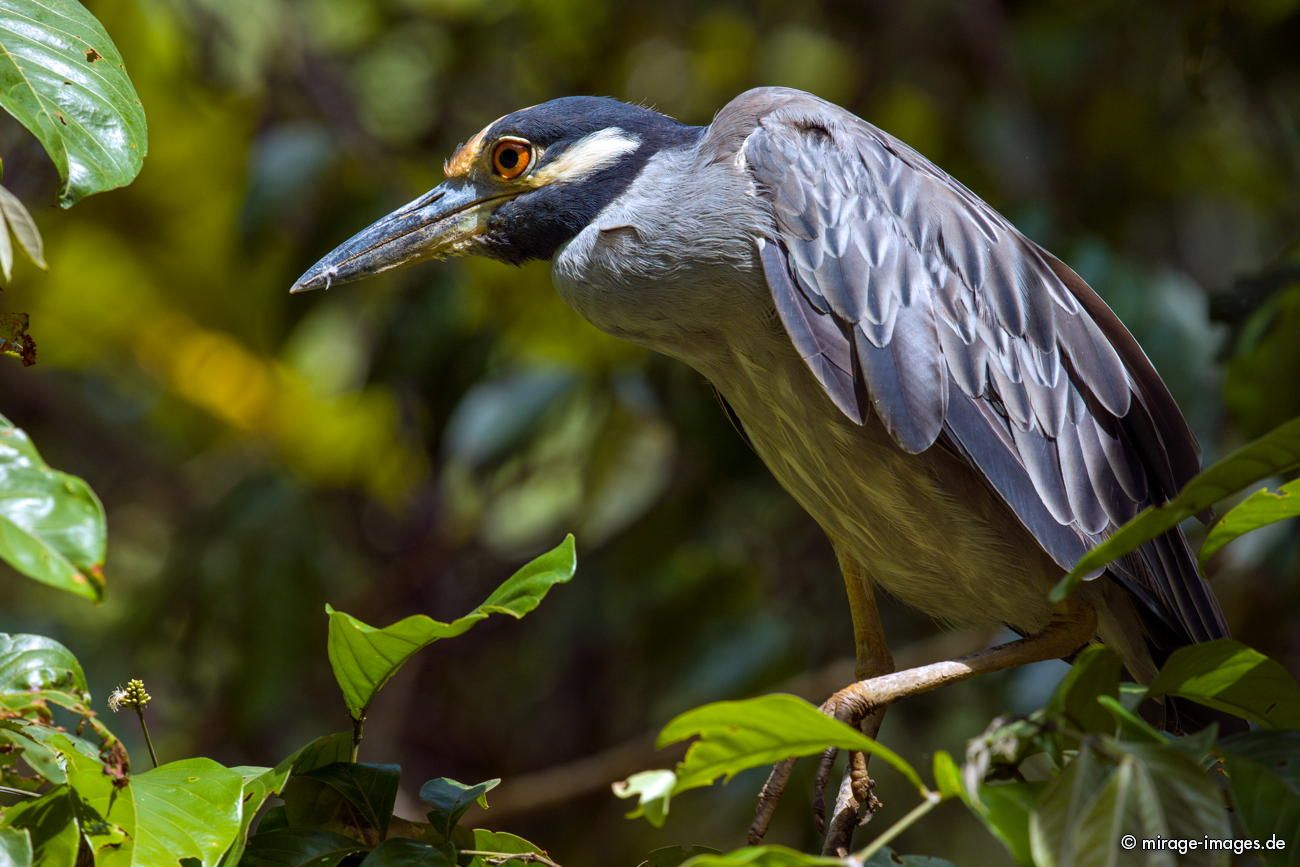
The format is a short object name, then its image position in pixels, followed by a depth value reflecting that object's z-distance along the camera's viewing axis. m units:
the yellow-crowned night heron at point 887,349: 8.60
